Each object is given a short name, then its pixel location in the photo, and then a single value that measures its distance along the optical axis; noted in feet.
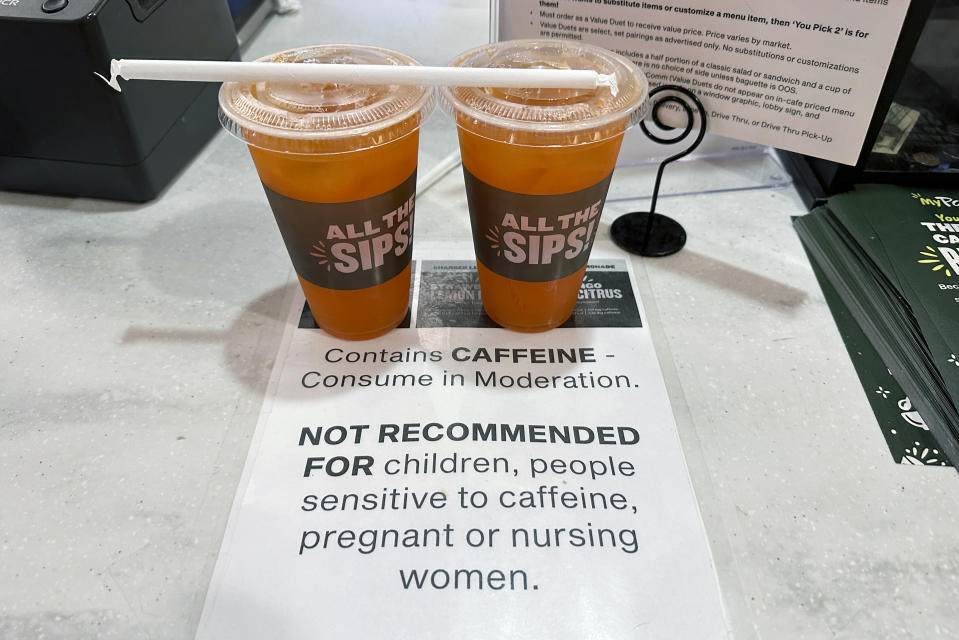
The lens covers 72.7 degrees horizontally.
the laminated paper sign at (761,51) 1.81
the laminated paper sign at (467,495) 1.40
